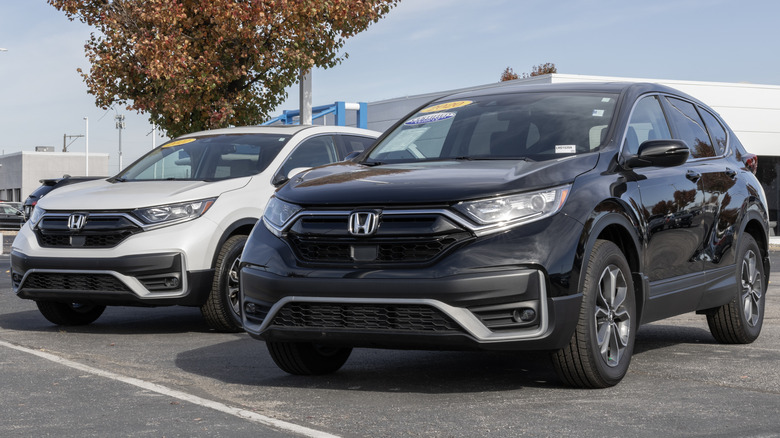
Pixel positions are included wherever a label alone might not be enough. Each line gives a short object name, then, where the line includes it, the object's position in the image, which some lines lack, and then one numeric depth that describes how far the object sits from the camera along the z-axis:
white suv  8.37
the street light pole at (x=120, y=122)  102.81
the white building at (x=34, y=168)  90.56
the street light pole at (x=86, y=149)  89.12
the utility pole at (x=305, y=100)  22.75
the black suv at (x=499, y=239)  5.46
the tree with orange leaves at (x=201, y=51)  19.52
